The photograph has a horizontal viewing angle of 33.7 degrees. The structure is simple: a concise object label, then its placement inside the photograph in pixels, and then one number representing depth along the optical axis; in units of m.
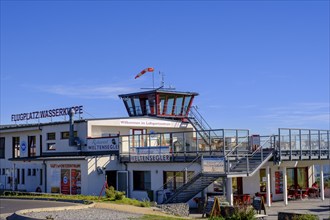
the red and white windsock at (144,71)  51.21
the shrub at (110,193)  30.22
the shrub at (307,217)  18.42
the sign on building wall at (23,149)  45.62
